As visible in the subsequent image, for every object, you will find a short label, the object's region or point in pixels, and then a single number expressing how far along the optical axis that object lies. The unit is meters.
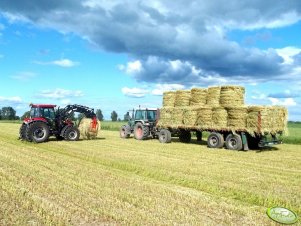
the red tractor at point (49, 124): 12.30
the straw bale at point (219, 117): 11.17
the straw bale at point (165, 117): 13.05
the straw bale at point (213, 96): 11.58
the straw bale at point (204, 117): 11.60
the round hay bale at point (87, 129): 13.97
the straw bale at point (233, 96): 11.10
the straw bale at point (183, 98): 12.76
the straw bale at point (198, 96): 12.22
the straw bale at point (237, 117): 10.69
